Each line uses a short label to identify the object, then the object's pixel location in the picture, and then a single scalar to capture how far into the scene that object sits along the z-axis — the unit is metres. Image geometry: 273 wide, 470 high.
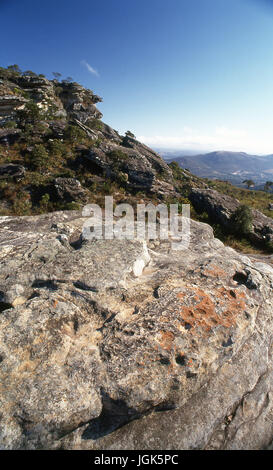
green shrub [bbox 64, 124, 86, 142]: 27.21
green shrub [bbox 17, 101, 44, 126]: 27.81
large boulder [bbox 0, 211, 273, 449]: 3.46
